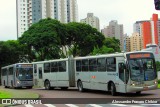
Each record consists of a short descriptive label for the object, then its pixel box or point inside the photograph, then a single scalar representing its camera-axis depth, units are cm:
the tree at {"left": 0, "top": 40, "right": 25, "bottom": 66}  6531
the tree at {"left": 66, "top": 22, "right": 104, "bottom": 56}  6138
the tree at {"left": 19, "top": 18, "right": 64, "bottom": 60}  5444
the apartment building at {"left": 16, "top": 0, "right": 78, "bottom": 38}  11238
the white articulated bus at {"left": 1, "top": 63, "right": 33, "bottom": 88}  3781
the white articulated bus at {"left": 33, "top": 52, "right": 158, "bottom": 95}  2061
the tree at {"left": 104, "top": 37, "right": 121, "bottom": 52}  7588
